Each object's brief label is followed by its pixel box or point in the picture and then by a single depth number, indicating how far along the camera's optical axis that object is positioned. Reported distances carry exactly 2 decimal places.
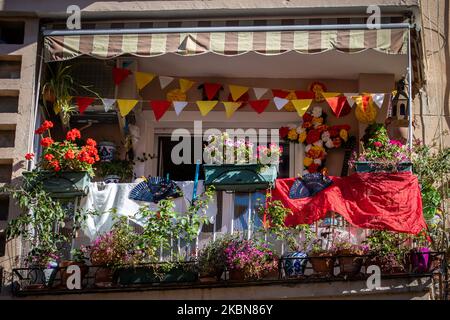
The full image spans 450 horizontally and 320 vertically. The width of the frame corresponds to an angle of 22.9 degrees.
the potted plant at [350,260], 12.47
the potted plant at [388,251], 12.44
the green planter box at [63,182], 13.35
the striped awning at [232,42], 13.55
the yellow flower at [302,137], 15.09
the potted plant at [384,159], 12.85
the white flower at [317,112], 15.16
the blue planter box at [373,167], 12.84
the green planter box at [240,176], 13.09
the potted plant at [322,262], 12.55
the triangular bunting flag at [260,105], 14.91
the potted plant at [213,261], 12.60
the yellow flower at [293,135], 15.16
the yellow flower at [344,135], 14.94
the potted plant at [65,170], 13.36
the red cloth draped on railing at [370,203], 12.48
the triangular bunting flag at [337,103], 14.23
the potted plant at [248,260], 12.49
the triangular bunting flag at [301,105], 14.37
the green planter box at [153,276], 12.73
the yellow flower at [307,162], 14.94
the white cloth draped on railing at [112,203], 13.35
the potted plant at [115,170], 14.76
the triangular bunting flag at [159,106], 14.72
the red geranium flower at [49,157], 13.40
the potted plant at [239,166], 13.10
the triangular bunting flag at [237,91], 15.14
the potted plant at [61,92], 14.55
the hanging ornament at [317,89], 15.23
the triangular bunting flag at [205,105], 14.71
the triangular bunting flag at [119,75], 14.91
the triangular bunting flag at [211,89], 15.30
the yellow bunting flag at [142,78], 15.06
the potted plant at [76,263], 12.94
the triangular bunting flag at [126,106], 14.33
